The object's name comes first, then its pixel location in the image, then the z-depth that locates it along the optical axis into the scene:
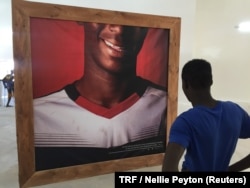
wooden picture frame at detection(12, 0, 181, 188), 2.63
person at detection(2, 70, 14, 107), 9.18
